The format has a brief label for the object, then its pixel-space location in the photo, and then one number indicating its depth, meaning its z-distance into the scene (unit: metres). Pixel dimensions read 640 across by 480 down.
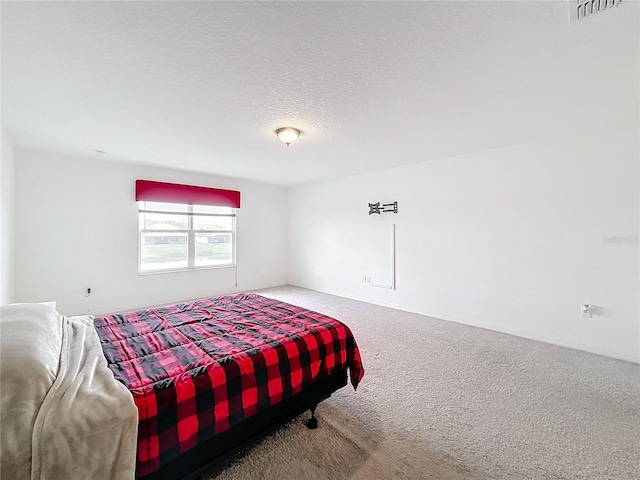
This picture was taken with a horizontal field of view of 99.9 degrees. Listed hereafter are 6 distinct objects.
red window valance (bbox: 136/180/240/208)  4.50
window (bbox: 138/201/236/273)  4.68
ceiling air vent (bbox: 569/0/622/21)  1.37
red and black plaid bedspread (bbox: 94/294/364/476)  1.20
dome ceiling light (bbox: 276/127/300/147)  2.90
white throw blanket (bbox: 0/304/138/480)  0.92
